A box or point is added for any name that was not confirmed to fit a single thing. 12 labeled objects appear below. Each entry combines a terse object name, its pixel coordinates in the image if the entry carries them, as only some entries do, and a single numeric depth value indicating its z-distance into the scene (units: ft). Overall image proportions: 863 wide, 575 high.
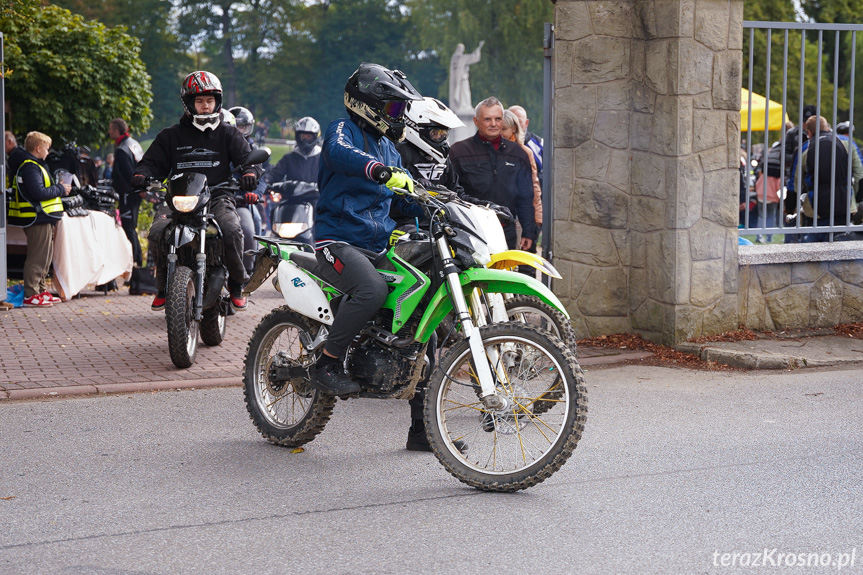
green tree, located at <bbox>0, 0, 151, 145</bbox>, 110.83
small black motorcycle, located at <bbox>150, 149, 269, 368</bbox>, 51.11
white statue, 233.76
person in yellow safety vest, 77.15
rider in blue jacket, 34.24
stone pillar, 55.26
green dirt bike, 31.76
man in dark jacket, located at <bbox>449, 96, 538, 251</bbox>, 59.06
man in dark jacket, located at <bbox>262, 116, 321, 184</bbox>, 93.45
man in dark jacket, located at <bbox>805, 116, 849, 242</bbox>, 62.42
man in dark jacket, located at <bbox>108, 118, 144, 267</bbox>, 91.04
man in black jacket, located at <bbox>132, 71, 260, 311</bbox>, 55.42
